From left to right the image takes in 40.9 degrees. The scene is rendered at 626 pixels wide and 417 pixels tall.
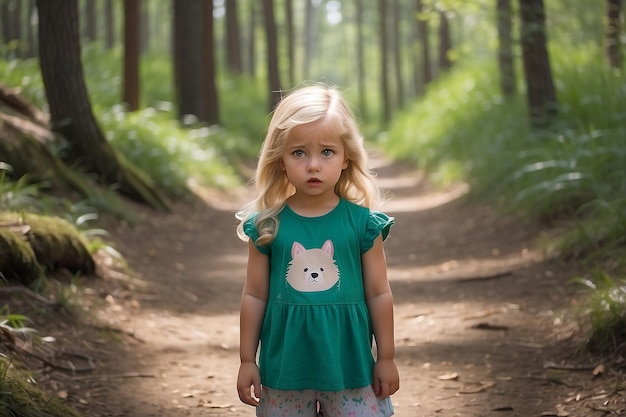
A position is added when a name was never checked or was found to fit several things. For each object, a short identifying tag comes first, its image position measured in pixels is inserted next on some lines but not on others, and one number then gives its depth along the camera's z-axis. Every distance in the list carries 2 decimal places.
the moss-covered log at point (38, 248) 5.21
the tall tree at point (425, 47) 32.28
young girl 2.82
